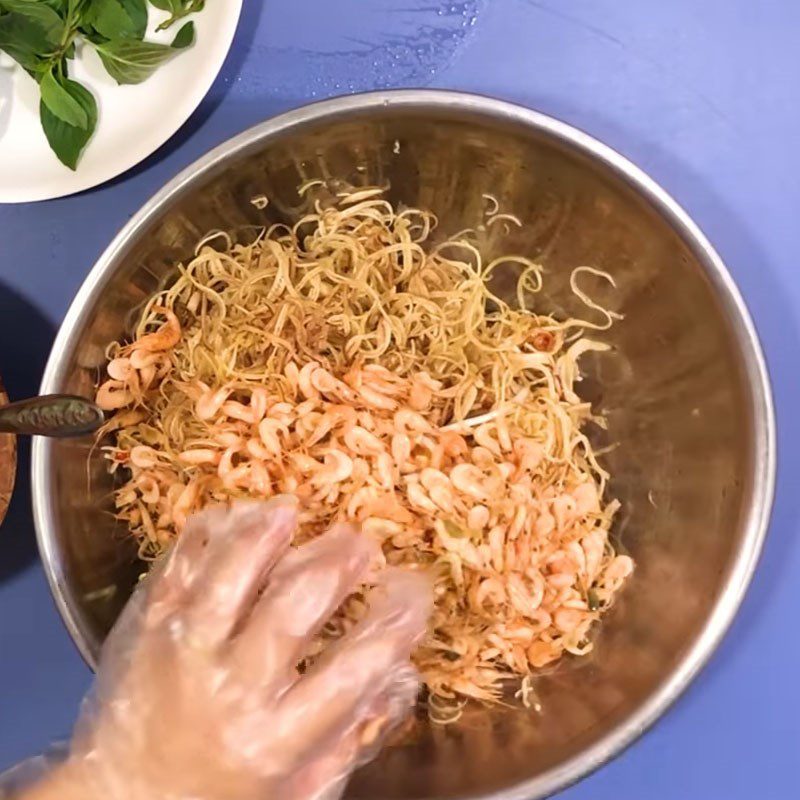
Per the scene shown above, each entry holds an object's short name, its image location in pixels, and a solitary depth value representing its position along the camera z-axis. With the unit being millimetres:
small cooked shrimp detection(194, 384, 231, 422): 949
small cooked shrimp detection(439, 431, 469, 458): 957
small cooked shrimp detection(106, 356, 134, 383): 945
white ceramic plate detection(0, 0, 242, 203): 967
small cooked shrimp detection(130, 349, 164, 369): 955
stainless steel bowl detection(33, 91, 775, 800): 849
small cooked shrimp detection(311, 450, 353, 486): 927
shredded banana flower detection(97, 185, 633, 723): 942
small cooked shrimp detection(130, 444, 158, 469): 968
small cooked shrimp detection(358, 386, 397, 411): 947
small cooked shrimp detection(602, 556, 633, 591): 985
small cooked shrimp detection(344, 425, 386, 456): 938
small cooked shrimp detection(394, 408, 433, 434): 948
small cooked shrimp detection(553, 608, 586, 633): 952
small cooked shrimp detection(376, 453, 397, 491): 934
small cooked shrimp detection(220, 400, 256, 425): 952
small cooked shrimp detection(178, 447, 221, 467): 940
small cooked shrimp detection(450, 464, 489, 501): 937
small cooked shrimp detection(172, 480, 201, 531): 941
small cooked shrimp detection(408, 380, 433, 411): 963
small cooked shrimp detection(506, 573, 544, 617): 935
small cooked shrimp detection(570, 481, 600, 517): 986
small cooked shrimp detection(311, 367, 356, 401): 951
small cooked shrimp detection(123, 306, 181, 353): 959
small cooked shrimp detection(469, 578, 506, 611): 939
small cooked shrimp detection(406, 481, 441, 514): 937
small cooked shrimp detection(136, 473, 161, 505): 976
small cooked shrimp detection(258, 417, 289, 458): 940
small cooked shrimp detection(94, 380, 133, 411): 953
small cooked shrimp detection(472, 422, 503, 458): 976
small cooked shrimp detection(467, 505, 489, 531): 934
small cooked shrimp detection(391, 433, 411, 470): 941
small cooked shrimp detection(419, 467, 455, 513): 936
